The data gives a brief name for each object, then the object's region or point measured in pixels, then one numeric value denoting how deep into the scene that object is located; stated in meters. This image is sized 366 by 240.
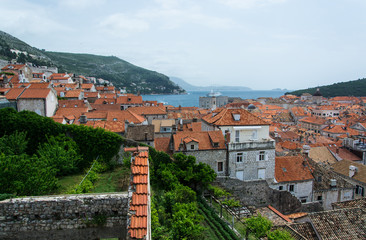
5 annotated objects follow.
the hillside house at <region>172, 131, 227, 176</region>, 26.19
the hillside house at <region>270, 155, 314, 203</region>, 27.88
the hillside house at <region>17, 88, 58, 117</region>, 35.78
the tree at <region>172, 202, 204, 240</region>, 14.05
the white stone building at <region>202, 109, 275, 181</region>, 27.19
